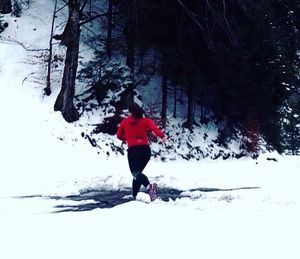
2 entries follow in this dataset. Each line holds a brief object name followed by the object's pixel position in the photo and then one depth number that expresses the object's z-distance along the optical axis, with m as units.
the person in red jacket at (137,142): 9.98
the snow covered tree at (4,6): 25.55
